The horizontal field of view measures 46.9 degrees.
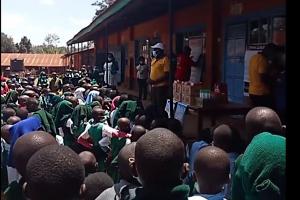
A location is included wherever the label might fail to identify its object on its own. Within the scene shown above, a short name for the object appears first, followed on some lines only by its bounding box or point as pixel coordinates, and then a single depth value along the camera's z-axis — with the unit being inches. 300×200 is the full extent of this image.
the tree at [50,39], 2713.0
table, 203.8
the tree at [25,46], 1655.1
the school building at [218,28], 233.8
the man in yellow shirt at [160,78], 275.2
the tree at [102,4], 1387.0
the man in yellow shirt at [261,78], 189.7
